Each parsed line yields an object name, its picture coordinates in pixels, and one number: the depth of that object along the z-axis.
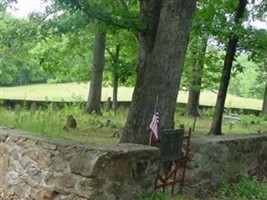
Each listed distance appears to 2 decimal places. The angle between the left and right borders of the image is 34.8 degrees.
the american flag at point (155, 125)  5.74
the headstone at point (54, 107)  13.74
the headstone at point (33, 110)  11.60
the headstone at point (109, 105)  18.08
